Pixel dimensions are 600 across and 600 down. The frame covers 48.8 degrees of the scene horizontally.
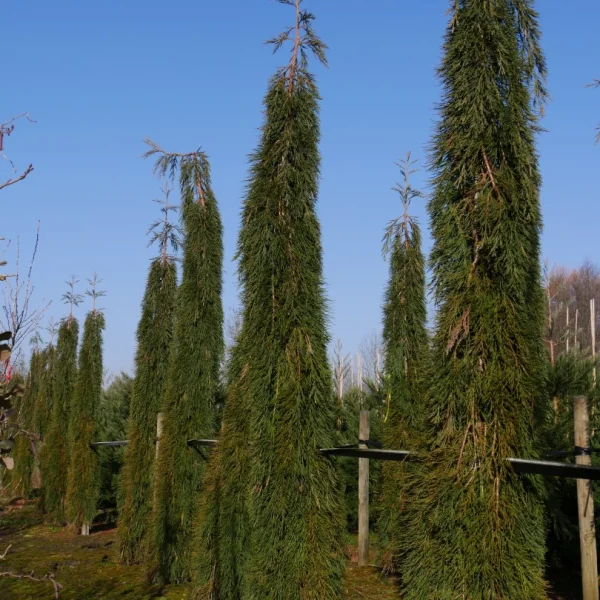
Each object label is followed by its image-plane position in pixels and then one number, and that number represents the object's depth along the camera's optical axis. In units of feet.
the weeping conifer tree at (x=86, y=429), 40.68
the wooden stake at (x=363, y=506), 29.14
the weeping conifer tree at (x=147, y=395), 31.45
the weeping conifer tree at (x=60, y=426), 45.88
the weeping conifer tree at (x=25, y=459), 56.80
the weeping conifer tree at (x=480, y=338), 12.27
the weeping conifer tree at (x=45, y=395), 59.21
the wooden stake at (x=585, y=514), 16.86
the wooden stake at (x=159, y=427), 29.31
